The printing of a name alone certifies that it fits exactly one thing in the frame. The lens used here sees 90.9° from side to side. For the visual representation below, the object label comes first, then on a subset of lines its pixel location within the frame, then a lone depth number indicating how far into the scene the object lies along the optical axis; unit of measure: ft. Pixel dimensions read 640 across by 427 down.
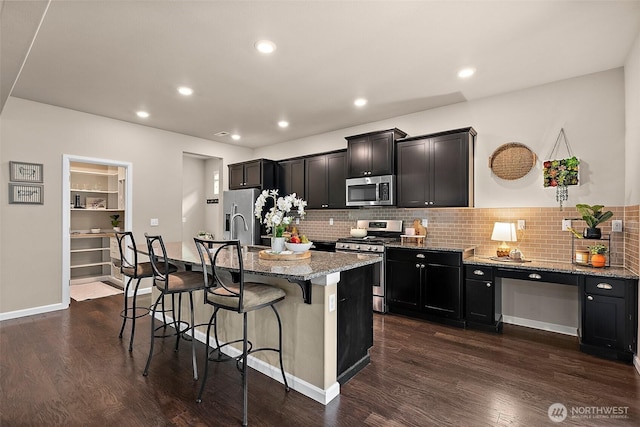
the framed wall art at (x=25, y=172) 13.01
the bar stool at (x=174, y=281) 8.30
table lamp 11.69
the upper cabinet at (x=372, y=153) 14.48
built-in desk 9.01
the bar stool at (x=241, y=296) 6.46
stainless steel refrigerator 18.97
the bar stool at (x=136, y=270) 9.99
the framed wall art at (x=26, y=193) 13.04
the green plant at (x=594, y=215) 10.18
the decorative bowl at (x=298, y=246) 8.75
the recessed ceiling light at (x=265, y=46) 8.95
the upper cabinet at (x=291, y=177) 18.70
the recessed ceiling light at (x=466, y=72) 10.59
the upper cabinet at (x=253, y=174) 19.25
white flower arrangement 8.58
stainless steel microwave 14.48
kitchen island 7.09
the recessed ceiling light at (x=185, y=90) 12.21
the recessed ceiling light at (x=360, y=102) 13.47
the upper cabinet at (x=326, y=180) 16.92
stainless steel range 13.83
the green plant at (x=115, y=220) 20.54
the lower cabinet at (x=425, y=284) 12.07
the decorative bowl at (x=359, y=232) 16.10
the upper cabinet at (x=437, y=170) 12.76
